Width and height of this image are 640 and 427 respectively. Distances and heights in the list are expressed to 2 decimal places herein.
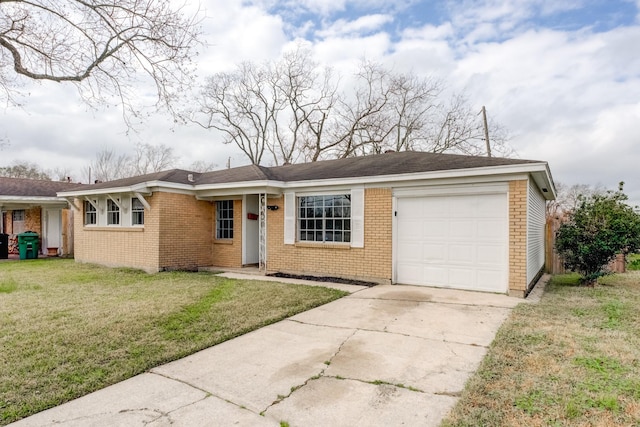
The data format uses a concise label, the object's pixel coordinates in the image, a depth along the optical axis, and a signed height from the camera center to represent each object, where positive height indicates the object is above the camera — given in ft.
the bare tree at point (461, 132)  73.97 +16.45
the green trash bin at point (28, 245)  49.17 -4.59
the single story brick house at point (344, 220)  23.67 -0.73
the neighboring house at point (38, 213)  51.42 -0.32
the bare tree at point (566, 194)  71.60 +3.70
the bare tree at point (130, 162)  113.70 +15.58
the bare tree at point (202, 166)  114.32 +14.14
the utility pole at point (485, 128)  63.21 +14.44
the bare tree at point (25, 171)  103.19 +11.67
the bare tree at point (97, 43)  20.36 +9.94
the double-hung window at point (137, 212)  36.17 -0.10
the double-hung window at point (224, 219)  37.45 -0.84
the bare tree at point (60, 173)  115.85 +12.32
